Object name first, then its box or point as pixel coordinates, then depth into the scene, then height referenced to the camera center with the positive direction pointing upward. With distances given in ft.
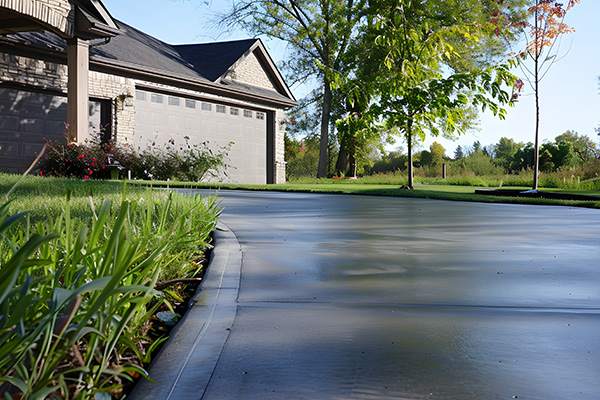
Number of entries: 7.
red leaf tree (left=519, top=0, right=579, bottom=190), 51.24 +14.65
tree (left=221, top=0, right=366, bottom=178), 90.74 +27.28
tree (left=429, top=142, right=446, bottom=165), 123.85 +8.13
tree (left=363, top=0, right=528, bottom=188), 46.47 +8.91
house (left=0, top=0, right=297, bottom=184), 43.29 +9.46
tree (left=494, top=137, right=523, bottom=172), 151.08 +11.14
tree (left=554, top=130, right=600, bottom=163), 105.00 +7.59
